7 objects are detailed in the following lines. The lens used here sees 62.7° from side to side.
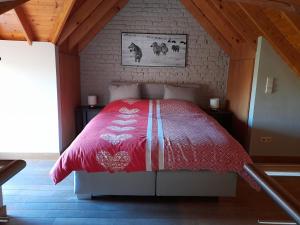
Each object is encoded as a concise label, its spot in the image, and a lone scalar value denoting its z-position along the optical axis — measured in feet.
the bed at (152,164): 7.14
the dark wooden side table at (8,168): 2.88
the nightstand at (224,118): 13.08
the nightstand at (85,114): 13.32
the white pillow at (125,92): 13.20
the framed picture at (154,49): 13.53
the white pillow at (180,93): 13.14
